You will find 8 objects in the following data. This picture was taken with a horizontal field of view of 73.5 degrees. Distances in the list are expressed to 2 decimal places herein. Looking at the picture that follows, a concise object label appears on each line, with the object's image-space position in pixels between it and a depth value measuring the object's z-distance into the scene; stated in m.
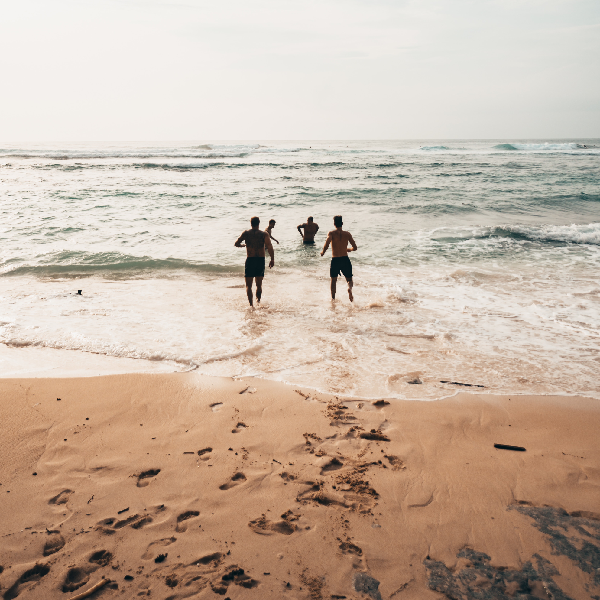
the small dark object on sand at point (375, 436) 3.61
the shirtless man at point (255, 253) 7.59
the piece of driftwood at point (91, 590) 2.22
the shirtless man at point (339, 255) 7.97
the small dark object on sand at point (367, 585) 2.29
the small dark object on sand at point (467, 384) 4.68
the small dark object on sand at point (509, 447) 3.48
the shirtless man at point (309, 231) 12.15
